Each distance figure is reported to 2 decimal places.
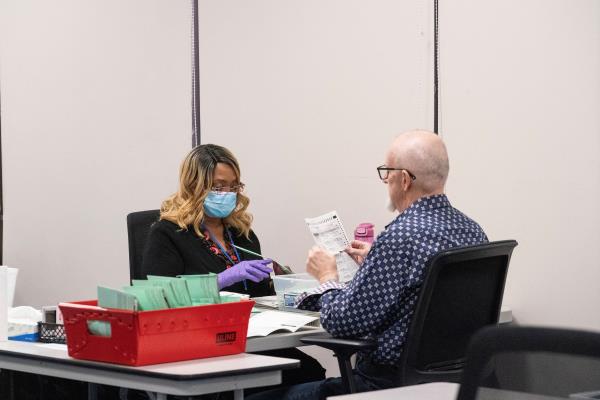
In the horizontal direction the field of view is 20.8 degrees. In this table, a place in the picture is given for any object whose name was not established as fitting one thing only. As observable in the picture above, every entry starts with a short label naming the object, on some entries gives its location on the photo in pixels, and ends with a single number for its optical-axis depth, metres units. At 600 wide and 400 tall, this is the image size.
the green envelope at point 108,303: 4.09
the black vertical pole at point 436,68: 6.97
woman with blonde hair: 6.33
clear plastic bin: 5.54
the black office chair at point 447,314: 4.33
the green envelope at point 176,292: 4.25
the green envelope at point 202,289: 4.32
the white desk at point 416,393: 3.54
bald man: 4.49
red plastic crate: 4.09
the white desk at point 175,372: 3.91
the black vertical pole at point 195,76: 8.69
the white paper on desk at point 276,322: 4.88
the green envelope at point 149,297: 4.13
